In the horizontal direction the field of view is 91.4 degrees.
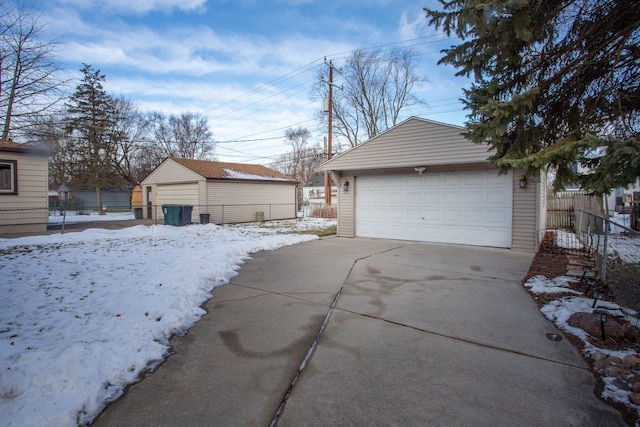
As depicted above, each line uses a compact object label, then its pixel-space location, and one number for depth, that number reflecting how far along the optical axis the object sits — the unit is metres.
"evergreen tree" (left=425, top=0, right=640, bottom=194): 3.48
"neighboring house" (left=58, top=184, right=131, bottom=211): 28.13
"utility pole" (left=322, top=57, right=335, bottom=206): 19.52
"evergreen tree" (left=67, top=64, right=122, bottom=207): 25.09
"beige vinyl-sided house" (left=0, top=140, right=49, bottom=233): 11.25
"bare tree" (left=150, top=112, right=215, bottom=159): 33.94
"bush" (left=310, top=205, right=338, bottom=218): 21.03
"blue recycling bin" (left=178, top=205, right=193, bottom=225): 15.44
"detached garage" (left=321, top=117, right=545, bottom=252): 8.62
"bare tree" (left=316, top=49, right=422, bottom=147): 27.11
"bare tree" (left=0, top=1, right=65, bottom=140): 13.09
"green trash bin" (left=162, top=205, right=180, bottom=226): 15.32
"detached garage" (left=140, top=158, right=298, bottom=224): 17.69
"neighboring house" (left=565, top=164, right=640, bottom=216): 22.85
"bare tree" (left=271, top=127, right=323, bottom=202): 42.94
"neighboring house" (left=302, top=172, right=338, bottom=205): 57.98
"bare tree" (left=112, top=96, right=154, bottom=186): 27.70
